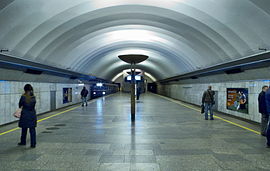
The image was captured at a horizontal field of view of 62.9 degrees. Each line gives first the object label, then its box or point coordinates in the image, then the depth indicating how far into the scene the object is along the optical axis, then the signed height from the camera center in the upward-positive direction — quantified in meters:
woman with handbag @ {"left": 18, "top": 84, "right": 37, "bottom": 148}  5.92 -0.73
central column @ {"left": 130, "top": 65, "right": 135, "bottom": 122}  10.57 -0.42
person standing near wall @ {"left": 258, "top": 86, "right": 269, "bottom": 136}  6.80 -0.76
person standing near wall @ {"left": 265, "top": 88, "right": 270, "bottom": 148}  5.96 -0.58
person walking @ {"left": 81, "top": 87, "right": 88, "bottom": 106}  17.03 -0.51
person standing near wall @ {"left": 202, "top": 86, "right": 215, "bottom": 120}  10.83 -0.63
